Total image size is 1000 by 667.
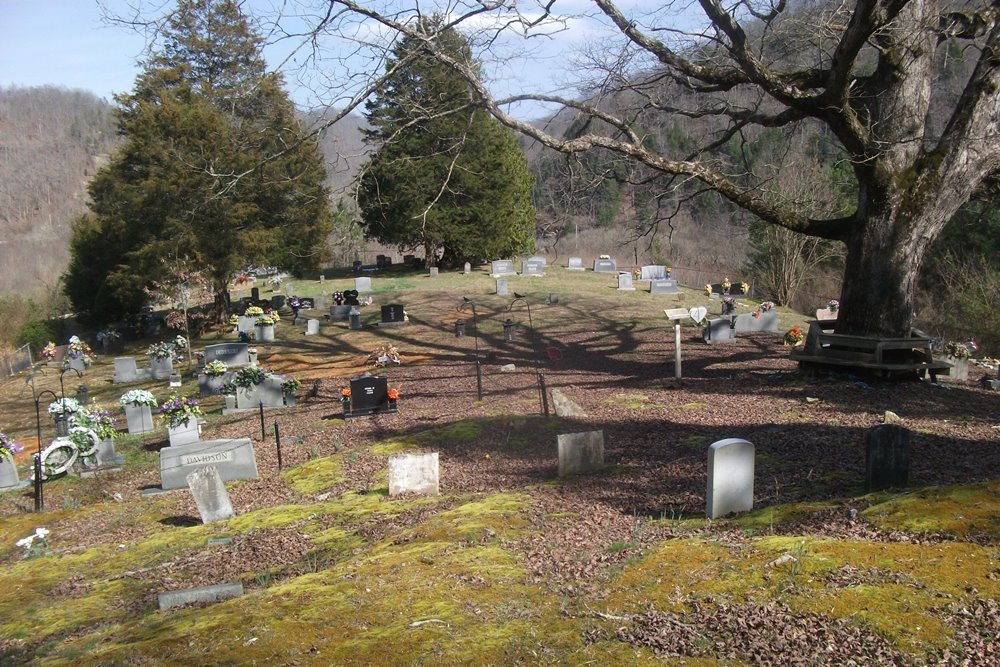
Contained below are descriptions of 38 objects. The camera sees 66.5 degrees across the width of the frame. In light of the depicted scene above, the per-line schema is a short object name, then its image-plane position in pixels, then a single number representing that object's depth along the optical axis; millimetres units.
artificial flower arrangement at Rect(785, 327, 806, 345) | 20062
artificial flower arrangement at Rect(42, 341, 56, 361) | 28781
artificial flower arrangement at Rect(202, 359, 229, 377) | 18906
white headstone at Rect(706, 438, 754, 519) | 6535
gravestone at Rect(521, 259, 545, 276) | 37312
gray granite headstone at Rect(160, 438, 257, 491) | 11070
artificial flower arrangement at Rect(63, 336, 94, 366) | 27391
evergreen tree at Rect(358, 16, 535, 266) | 38438
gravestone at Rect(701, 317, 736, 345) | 20516
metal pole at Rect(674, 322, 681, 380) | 15117
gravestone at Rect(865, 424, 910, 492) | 6805
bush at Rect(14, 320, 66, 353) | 35600
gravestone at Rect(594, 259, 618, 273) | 40750
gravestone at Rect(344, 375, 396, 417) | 14750
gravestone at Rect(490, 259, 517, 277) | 37719
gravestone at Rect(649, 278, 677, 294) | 30828
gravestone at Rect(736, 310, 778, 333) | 22130
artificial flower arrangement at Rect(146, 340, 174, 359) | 23859
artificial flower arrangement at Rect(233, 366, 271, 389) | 16516
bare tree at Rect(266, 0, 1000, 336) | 11398
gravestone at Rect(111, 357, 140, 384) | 23625
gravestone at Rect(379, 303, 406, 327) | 26081
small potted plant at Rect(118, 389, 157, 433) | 15398
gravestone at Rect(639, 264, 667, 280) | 36406
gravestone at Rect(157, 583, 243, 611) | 5840
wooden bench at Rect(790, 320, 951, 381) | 12336
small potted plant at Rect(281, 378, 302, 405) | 16891
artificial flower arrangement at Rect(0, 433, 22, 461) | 12110
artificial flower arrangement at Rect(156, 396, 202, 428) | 13125
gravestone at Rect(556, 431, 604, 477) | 8875
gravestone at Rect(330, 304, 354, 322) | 28250
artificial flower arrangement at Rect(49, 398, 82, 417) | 13445
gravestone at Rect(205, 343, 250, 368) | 22578
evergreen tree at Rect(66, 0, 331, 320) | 29234
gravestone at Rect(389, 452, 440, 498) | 8969
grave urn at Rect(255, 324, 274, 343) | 26266
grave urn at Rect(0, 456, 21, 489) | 12266
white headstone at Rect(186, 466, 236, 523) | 8906
